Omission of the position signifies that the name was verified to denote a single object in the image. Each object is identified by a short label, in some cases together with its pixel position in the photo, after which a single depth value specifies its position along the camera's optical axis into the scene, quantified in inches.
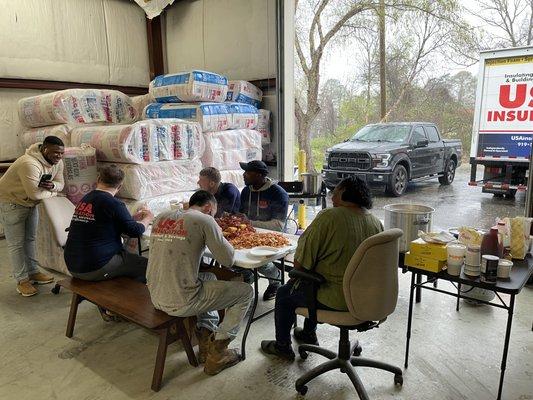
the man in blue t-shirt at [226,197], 145.6
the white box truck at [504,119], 194.7
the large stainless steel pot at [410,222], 105.6
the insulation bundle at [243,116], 208.1
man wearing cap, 140.7
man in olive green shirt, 86.2
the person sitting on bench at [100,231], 115.4
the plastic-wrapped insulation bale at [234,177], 202.4
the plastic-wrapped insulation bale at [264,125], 233.5
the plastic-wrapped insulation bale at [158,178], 160.4
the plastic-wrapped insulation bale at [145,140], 157.0
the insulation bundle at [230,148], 197.5
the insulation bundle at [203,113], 192.7
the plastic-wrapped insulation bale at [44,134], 186.7
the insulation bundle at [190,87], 194.3
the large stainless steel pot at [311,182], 192.4
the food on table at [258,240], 111.0
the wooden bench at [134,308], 95.7
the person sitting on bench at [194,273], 91.4
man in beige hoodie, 146.1
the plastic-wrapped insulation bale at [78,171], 163.0
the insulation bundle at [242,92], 224.2
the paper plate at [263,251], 102.4
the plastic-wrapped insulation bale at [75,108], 189.3
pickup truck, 237.6
